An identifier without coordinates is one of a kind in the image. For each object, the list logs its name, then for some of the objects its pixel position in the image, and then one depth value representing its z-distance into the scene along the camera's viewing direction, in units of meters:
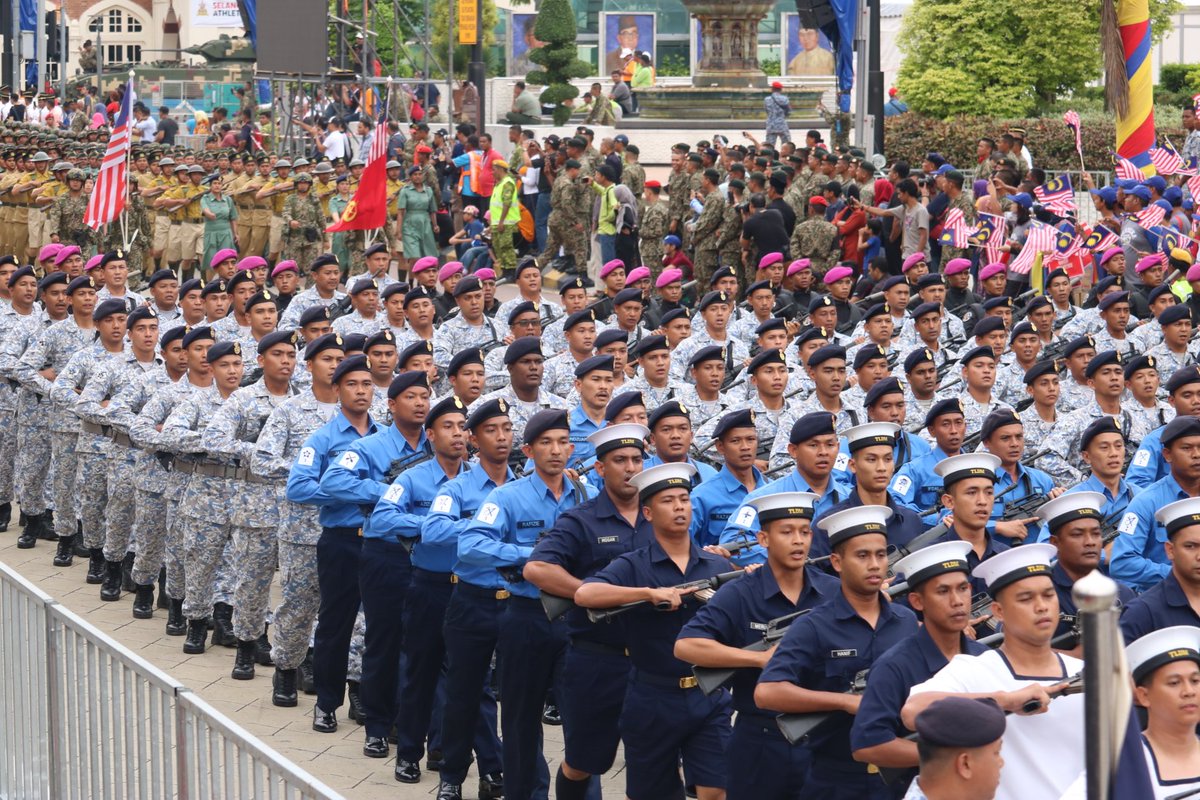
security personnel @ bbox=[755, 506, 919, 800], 10.54
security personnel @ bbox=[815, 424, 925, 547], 14.25
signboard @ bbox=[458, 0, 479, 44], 59.51
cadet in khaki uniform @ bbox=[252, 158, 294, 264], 41.68
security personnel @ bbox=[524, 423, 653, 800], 13.06
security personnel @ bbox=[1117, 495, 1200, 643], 11.68
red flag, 31.17
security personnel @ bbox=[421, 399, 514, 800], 14.45
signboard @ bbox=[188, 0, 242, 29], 107.74
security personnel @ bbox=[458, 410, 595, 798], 13.84
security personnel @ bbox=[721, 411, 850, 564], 15.01
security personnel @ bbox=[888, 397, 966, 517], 16.42
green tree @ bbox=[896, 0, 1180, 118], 59.46
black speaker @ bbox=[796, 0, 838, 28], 43.36
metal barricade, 9.20
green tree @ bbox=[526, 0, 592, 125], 71.44
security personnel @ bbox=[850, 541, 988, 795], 9.75
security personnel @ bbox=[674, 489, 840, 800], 11.39
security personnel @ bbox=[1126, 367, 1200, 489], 17.17
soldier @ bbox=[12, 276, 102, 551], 22.53
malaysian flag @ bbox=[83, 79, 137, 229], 30.53
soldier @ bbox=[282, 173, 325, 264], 39.55
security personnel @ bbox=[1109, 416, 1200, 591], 14.36
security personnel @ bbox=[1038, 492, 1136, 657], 12.61
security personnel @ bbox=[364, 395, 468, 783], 15.34
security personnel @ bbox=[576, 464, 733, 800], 12.34
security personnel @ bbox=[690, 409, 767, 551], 15.50
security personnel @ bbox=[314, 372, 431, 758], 15.70
